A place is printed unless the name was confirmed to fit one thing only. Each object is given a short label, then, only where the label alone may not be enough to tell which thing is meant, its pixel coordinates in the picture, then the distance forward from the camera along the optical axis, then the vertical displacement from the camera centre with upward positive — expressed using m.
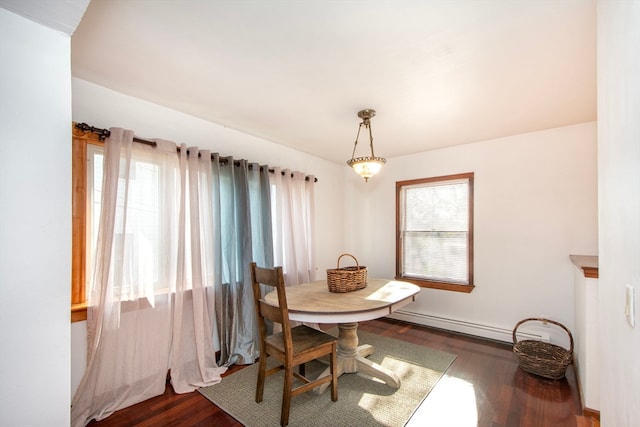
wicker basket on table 2.44 -0.57
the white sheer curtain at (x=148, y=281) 1.99 -0.52
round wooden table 1.96 -0.69
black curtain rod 1.94 +0.61
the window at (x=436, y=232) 3.53 -0.24
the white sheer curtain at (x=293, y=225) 3.31 -0.13
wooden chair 1.85 -0.95
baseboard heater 3.07 -1.38
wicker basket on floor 2.37 -1.28
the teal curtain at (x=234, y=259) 2.66 -0.43
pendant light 2.39 +0.44
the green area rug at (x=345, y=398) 1.91 -1.40
